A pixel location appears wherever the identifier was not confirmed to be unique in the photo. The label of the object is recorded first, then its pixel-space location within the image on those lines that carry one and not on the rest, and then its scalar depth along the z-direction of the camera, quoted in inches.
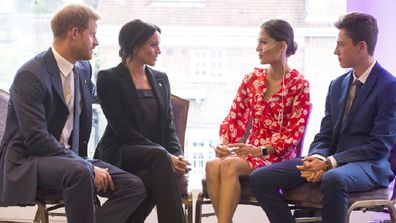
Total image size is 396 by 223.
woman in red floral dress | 221.2
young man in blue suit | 202.5
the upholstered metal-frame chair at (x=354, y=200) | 200.4
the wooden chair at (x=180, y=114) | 248.6
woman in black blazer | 215.8
